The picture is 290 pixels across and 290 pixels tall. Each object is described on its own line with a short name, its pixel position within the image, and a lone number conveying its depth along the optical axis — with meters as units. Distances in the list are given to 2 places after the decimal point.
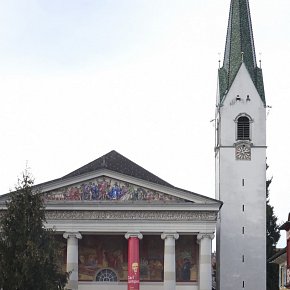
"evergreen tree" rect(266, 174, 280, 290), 66.69
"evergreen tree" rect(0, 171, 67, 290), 29.06
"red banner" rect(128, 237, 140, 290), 53.75
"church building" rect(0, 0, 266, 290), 54.09
